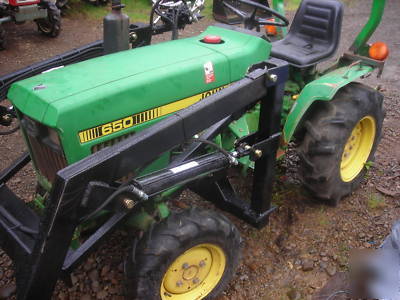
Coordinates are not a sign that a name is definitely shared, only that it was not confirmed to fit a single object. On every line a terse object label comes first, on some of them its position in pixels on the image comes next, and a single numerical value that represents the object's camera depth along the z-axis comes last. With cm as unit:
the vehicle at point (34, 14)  638
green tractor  171
